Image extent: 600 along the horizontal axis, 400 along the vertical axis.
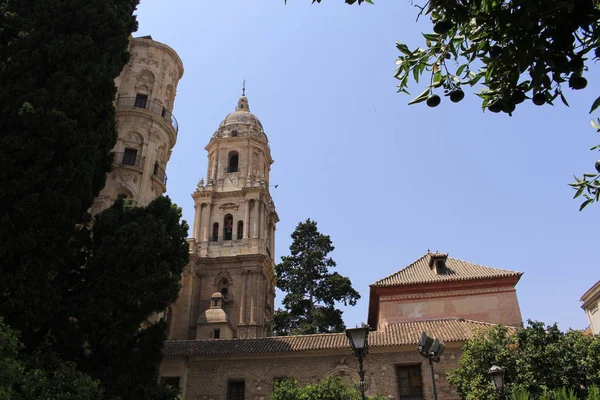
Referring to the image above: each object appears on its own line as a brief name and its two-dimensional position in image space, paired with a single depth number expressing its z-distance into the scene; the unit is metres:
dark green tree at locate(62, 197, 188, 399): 12.80
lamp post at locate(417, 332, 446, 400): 10.67
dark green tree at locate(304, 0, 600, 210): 3.32
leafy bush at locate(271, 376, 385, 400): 17.22
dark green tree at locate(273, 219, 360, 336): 34.56
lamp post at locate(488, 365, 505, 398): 11.86
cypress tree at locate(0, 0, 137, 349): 12.38
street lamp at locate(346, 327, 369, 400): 10.02
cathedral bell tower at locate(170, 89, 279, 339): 37.91
